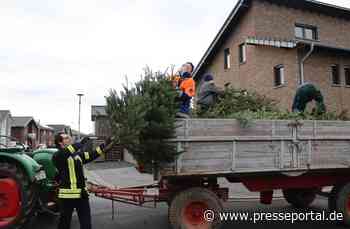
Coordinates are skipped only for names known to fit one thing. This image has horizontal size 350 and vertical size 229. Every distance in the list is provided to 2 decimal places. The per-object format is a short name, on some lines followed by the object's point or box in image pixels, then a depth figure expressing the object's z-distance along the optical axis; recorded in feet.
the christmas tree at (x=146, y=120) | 15.56
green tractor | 16.80
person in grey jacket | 20.93
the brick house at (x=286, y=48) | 58.54
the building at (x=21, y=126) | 167.12
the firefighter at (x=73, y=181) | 15.99
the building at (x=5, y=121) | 138.43
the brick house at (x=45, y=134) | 206.27
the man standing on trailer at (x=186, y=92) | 18.10
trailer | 16.72
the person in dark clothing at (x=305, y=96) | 23.03
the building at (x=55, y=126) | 265.54
